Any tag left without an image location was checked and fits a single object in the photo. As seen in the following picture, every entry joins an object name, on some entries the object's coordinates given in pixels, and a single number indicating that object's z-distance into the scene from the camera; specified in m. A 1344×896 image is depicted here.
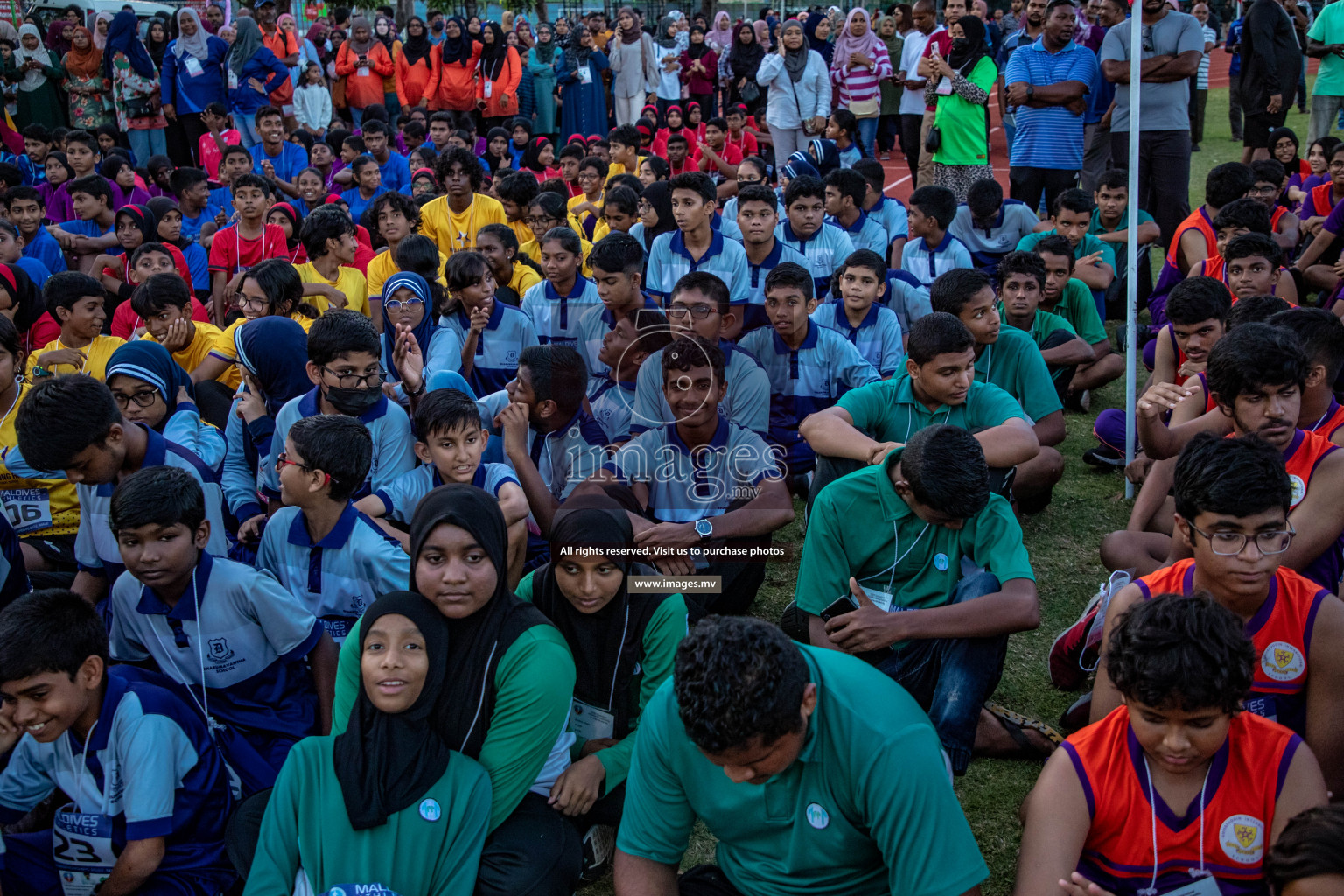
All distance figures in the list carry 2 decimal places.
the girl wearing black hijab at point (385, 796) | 2.43
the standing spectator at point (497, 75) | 13.20
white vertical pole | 4.68
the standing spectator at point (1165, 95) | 7.48
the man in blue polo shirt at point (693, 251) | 6.40
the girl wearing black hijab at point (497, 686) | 2.62
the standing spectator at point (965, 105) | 8.74
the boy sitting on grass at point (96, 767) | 2.56
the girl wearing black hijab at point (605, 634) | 2.94
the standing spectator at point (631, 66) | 13.73
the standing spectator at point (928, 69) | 8.85
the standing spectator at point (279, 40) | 12.08
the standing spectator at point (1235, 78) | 13.37
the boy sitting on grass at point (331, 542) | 3.34
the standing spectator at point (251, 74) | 11.51
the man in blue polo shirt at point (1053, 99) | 8.23
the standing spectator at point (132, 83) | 11.43
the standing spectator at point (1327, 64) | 9.22
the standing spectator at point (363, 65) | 13.23
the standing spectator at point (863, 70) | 12.47
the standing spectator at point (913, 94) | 10.74
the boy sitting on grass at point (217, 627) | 2.95
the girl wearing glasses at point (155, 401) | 4.16
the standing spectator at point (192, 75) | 11.62
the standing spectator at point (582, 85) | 13.89
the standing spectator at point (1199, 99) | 12.77
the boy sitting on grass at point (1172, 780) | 2.11
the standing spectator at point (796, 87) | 11.39
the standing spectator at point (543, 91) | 14.03
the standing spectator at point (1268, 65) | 9.73
